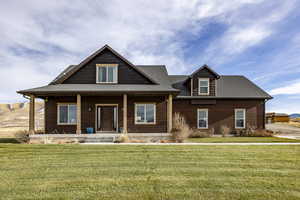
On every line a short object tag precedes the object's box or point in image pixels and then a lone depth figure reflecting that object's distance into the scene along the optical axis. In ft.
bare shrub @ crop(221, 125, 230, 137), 48.99
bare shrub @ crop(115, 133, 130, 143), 34.38
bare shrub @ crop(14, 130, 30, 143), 34.78
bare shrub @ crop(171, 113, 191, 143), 35.56
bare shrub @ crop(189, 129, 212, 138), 46.93
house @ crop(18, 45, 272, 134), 39.22
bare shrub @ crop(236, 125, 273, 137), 47.80
